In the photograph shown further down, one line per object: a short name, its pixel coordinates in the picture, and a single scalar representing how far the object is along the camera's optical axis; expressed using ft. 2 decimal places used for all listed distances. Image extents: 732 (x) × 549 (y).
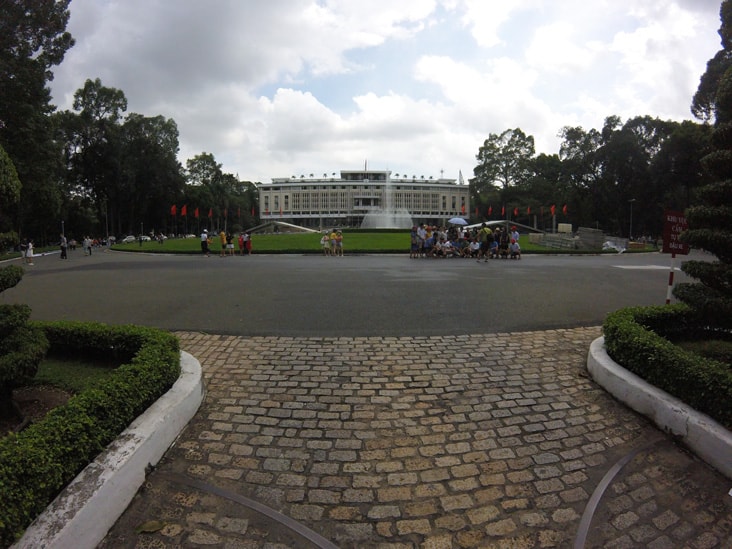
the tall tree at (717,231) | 14.46
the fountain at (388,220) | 233.35
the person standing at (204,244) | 82.20
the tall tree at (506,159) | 262.26
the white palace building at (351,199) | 383.45
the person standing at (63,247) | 88.84
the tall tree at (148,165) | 168.14
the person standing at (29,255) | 76.50
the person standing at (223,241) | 81.87
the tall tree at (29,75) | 76.23
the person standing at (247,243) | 82.08
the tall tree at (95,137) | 154.40
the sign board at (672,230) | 24.47
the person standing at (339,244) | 78.95
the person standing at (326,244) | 80.53
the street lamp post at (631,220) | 159.52
